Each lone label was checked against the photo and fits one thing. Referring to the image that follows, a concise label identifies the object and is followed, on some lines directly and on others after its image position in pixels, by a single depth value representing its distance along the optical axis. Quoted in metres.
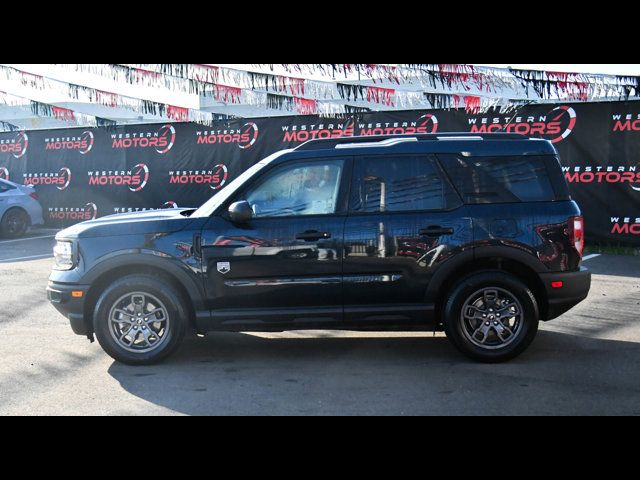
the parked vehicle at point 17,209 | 15.62
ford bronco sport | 5.84
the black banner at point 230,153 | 11.95
